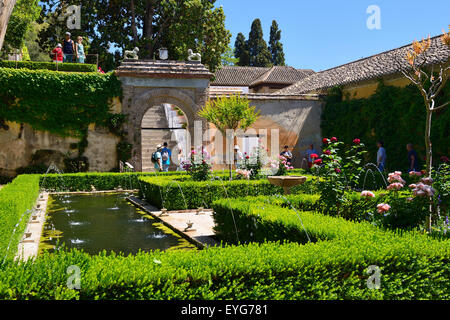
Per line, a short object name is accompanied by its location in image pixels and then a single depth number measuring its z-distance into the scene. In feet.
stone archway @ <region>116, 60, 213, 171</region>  58.34
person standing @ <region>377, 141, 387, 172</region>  47.26
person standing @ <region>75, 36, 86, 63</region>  62.34
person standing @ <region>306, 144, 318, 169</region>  62.79
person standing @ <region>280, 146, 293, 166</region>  54.83
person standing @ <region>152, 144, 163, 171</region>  51.44
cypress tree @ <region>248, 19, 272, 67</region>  160.86
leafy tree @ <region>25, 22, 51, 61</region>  130.83
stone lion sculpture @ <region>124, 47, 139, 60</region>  58.48
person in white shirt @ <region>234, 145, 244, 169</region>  46.93
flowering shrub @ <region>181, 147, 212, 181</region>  39.37
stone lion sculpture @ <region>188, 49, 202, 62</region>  61.77
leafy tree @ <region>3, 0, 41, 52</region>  75.61
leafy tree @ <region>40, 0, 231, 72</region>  78.48
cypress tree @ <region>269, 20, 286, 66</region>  167.32
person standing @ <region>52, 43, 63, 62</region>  60.13
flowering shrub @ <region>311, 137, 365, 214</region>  20.93
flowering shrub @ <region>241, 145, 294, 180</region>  41.14
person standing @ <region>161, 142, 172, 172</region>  52.90
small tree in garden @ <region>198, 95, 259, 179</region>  42.65
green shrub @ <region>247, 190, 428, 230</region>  17.54
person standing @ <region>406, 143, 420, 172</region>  43.54
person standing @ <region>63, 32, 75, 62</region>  62.34
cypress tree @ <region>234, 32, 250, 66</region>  164.66
